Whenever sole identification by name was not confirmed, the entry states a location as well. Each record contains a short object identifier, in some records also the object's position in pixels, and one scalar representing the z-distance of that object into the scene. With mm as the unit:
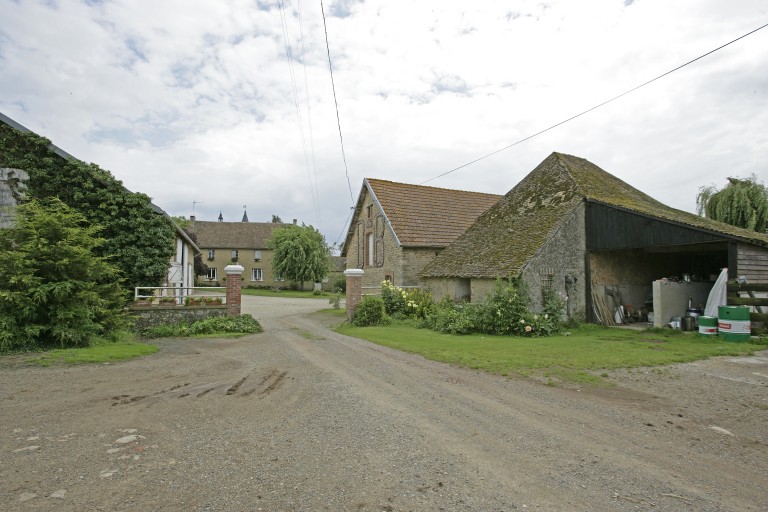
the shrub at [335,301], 27344
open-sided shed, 14781
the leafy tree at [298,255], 48031
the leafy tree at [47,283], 10250
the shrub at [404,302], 19172
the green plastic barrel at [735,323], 12102
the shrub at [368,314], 18125
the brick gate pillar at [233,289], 16078
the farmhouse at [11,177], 15086
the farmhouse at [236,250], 57978
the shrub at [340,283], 44900
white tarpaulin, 13180
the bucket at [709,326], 12812
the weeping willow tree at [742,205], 24500
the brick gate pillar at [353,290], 18641
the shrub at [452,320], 15047
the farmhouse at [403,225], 24078
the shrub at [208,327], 14922
